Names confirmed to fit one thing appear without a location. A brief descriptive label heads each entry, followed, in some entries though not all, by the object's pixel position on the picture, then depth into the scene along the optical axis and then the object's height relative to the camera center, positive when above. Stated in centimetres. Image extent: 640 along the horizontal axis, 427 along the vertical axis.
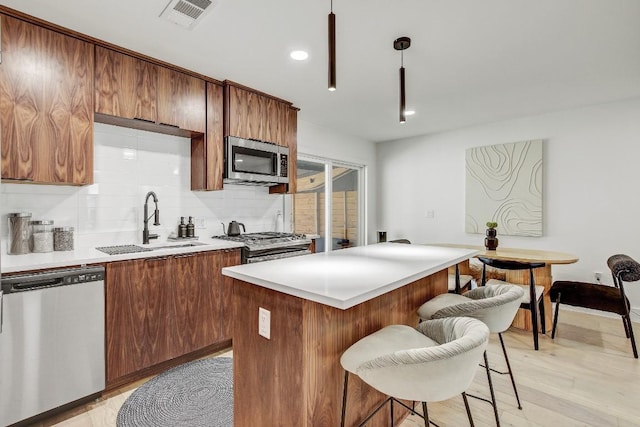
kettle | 344 -18
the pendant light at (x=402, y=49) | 215 +119
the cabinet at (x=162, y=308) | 219 -72
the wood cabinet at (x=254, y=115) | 313 +99
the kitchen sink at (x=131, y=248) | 233 -28
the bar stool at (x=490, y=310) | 163 -51
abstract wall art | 406 +31
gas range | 295 -33
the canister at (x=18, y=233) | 220 -14
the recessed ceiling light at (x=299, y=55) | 248 +121
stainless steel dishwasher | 177 -74
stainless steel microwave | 312 +51
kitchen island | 133 -54
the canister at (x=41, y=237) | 226 -17
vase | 362 -32
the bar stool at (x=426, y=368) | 106 -54
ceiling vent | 189 +121
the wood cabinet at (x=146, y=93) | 238 +95
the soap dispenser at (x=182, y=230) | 310 -17
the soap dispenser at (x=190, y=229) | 312 -16
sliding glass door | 462 +14
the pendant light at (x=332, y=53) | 157 +78
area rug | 195 -123
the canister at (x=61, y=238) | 235 -19
